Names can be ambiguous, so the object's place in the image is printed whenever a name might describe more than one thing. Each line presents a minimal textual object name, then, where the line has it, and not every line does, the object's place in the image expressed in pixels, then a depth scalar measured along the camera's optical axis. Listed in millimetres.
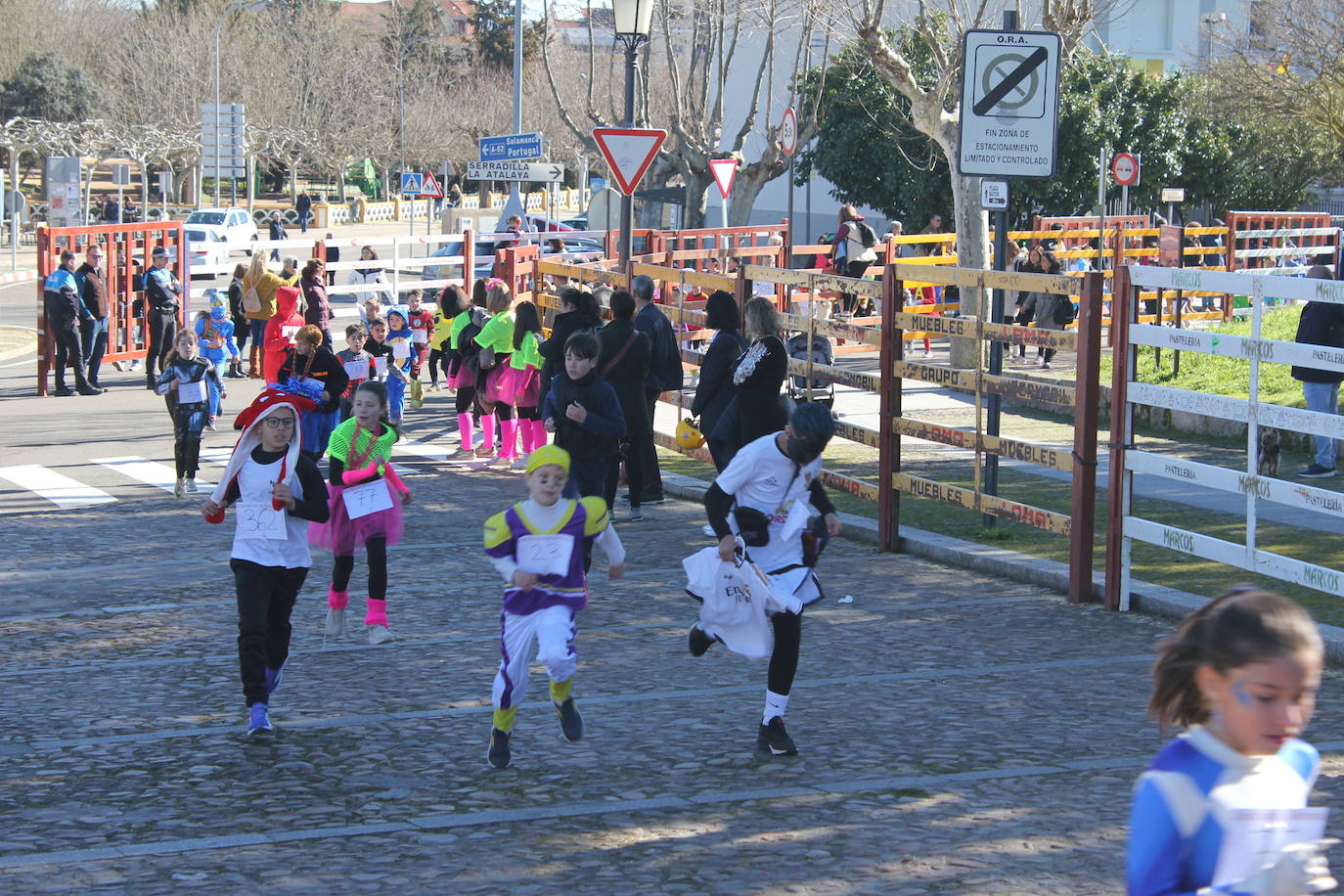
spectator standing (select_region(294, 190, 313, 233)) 65562
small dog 13394
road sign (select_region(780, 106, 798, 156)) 26969
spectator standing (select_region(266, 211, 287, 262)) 54719
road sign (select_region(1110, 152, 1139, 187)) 27953
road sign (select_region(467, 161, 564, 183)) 29734
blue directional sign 29500
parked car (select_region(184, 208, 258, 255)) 53112
